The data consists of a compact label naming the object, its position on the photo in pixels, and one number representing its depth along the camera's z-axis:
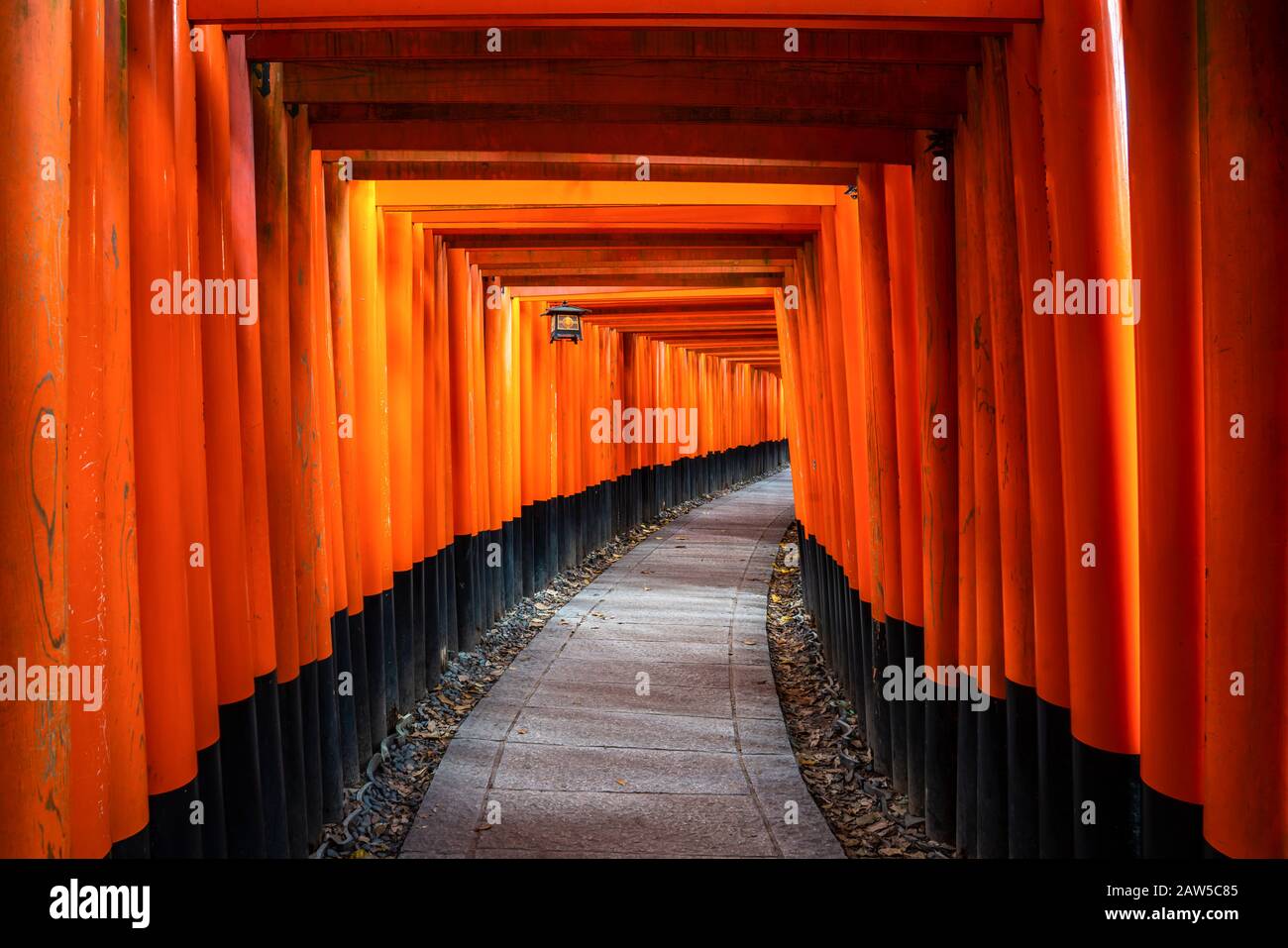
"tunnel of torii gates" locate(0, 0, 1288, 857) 2.50
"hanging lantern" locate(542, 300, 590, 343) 11.55
